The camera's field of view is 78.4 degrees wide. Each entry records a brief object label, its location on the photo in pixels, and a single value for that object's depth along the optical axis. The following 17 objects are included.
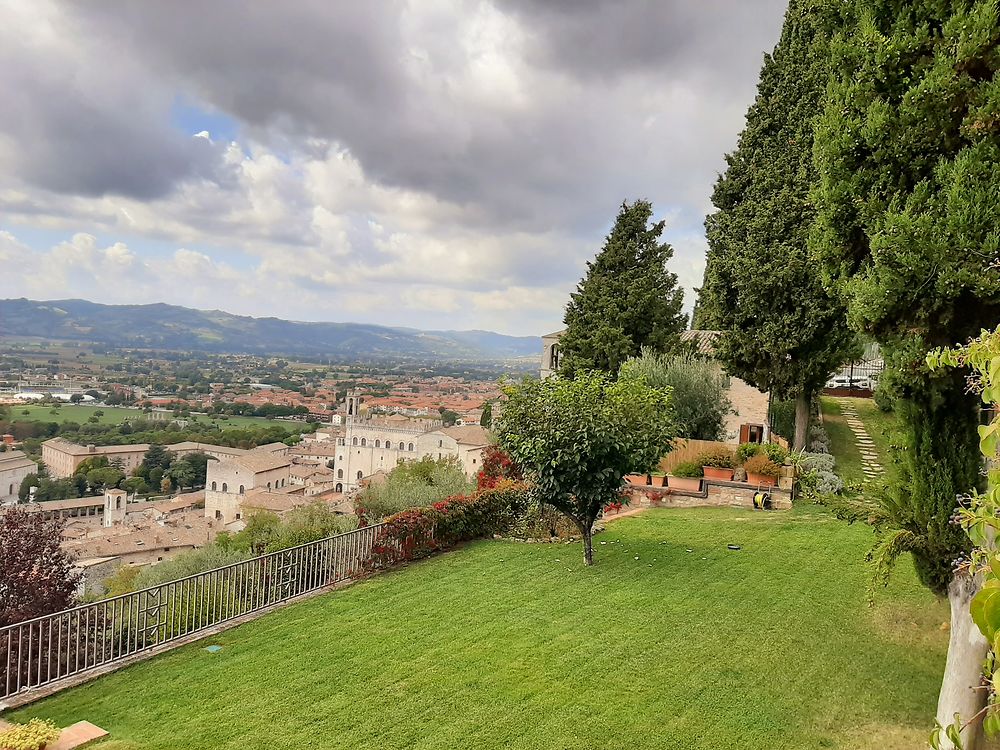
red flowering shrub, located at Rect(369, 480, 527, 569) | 11.21
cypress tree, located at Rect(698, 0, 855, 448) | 16.66
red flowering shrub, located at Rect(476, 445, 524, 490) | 16.12
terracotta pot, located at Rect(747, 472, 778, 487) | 15.14
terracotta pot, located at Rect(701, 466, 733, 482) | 15.74
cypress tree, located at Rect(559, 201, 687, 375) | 25.34
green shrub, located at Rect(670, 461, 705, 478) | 16.14
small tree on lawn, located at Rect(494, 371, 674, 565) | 10.57
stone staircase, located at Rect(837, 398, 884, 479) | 17.89
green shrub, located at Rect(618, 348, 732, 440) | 19.06
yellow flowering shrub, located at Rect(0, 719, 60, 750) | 4.95
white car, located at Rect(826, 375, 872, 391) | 28.72
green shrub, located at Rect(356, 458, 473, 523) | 16.50
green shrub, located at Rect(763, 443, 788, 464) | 15.83
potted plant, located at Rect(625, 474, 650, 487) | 16.41
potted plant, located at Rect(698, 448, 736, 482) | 15.79
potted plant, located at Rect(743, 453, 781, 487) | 15.15
